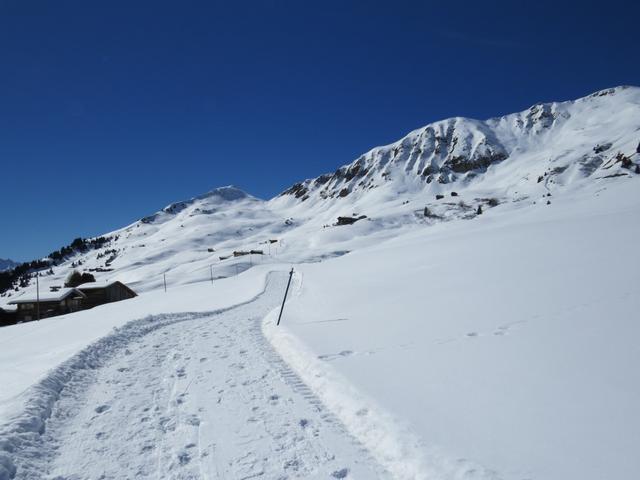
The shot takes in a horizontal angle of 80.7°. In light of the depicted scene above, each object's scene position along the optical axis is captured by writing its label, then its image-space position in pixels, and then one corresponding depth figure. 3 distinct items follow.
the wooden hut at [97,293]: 61.03
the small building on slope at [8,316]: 58.78
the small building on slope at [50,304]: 58.12
